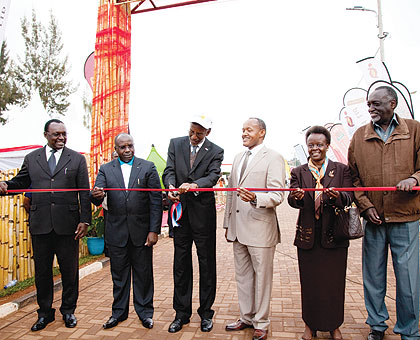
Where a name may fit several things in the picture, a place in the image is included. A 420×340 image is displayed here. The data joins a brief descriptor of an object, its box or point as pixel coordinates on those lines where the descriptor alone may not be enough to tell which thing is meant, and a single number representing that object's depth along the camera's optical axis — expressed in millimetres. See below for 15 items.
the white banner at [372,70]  6453
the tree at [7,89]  22073
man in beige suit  3367
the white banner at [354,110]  8547
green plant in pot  6964
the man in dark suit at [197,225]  3629
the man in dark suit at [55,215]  3752
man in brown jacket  3119
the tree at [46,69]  25875
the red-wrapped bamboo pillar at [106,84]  7402
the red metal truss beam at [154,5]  7879
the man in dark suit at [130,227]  3781
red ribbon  3033
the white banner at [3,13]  3139
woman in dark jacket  3178
